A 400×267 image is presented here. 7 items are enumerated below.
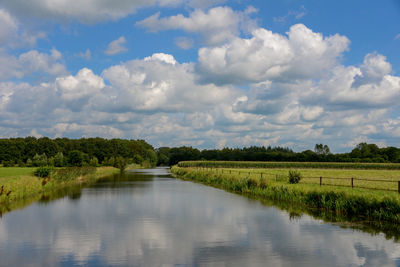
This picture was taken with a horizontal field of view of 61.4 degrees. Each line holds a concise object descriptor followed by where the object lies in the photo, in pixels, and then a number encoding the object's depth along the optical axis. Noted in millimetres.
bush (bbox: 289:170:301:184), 33469
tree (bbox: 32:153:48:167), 88112
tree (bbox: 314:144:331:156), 188625
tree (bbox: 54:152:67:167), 86206
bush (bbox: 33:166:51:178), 38594
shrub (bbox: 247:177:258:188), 33719
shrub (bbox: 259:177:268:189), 31641
